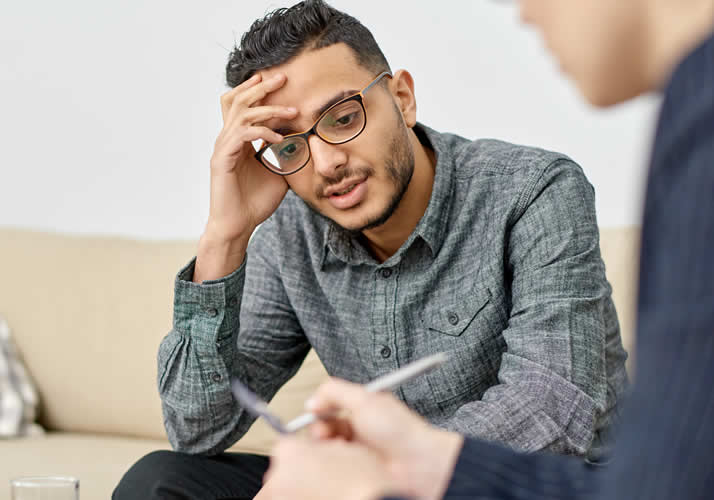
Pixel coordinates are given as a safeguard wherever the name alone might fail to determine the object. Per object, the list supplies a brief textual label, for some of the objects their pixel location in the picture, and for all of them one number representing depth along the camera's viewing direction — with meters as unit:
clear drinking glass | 1.09
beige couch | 2.49
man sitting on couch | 1.52
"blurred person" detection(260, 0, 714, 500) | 0.50
